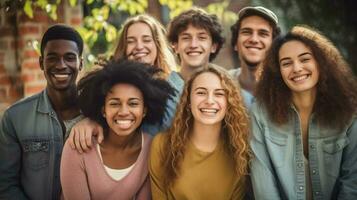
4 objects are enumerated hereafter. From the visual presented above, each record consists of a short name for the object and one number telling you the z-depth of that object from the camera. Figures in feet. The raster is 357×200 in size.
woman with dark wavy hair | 8.92
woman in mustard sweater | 9.36
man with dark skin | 9.75
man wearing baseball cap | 11.12
